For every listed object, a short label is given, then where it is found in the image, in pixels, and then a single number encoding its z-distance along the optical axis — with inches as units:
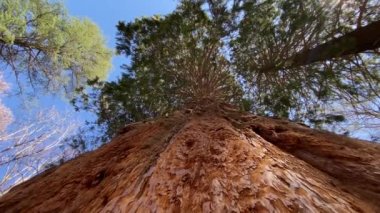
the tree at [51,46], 329.8
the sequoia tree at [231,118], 66.8
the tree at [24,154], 385.4
